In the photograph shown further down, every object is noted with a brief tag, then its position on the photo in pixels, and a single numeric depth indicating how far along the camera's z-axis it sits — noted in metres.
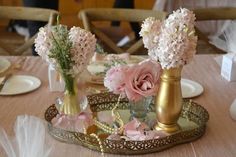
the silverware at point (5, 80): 1.43
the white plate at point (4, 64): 1.56
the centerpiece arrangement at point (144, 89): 1.05
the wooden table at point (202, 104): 1.10
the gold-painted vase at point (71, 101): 1.17
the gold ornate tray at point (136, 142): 1.08
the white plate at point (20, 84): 1.40
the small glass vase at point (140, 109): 1.22
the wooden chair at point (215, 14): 2.03
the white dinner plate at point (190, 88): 1.39
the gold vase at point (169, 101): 1.11
